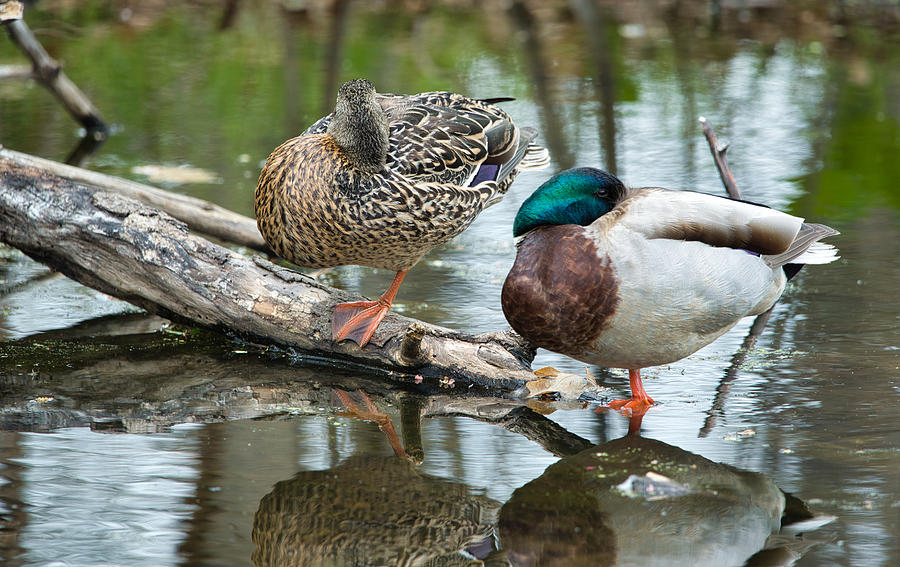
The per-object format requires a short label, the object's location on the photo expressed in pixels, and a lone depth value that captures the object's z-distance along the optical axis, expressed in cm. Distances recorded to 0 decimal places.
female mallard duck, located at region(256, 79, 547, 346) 807
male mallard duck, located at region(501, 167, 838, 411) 684
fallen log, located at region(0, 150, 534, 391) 822
